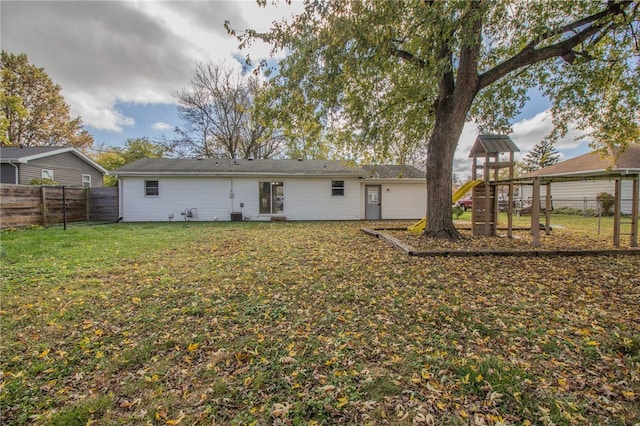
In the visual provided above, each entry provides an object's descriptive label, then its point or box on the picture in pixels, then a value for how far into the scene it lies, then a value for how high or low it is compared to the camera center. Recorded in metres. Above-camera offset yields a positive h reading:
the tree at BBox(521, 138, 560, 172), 34.06 +5.86
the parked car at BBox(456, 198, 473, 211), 26.02 +0.11
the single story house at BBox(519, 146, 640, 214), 17.00 +1.38
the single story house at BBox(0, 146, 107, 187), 13.70 +2.06
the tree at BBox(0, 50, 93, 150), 21.92 +8.01
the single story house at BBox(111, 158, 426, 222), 13.98 +0.63
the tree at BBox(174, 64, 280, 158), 22.77 +7.40
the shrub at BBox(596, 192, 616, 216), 16.22 +0.08
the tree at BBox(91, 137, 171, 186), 25.02 +4.54
